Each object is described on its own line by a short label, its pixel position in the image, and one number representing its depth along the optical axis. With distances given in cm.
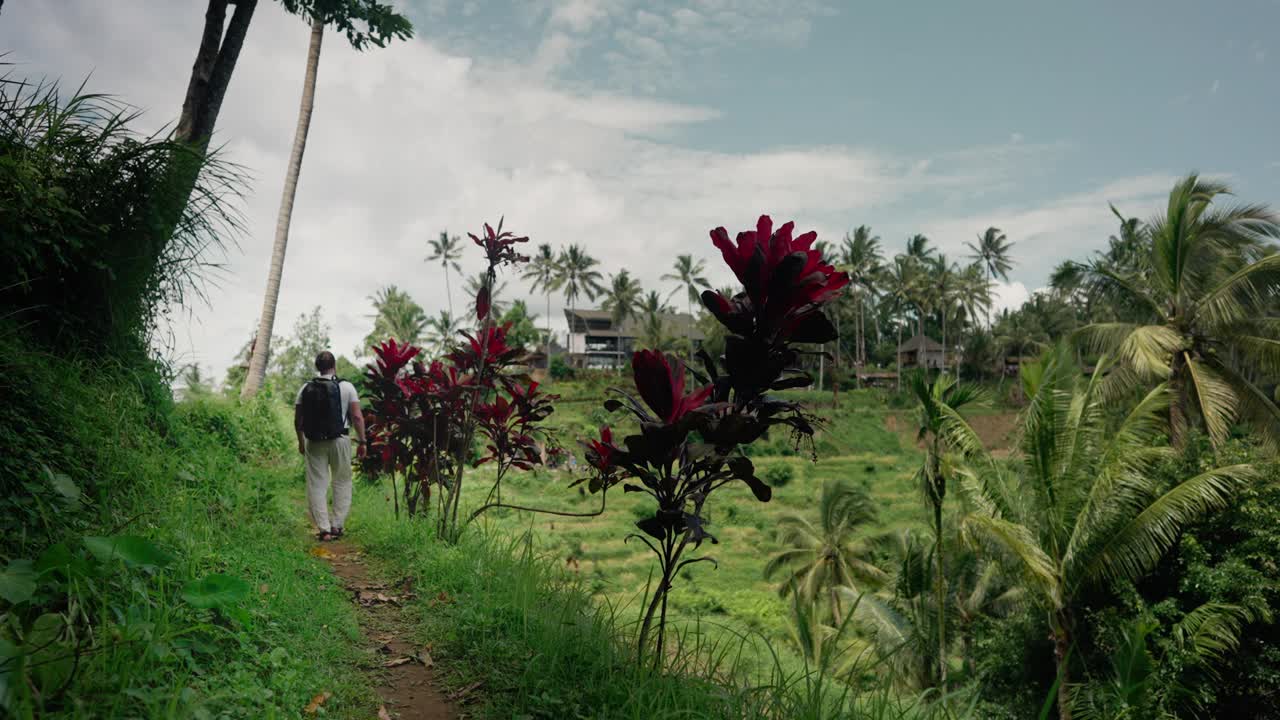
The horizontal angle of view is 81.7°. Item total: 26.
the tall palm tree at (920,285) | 5659
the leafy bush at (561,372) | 5047
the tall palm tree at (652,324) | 5091
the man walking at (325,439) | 583
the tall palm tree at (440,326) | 5138
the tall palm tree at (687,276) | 6562
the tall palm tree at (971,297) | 5641
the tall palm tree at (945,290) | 5666
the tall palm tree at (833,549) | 2841
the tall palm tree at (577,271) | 6550
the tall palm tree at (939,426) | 1253
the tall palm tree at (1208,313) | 1517
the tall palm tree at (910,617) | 1794
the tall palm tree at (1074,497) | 1252
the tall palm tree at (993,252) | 6356
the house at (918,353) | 6246
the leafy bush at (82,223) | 320
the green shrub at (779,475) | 3941
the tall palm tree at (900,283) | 5700
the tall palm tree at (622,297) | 6412
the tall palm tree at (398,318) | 4728
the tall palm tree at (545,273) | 6488
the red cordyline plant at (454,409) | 520
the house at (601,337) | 6544
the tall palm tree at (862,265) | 5806
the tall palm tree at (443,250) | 6525
